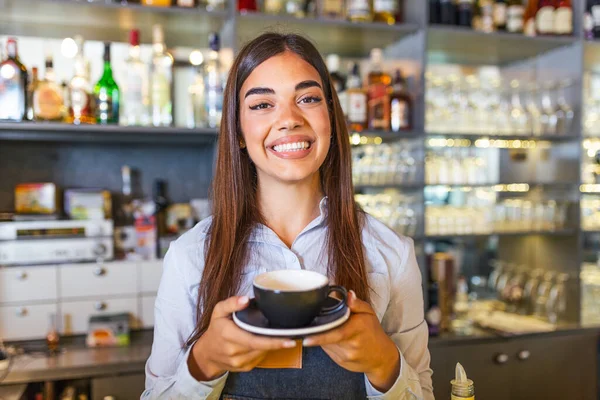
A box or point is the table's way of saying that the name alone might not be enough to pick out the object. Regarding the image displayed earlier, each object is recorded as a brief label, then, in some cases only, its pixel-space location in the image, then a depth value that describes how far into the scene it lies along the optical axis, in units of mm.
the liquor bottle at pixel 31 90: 1749
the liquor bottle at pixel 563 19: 2217
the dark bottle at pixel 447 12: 2117
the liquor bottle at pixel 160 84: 1892
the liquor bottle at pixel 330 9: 2031
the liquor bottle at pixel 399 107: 2057
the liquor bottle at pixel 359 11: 2012
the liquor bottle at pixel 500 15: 2217
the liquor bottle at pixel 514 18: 2211
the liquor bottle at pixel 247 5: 1961
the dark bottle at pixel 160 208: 2072
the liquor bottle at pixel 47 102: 1737
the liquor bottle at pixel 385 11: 2070
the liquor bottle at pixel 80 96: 1781
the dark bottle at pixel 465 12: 2141
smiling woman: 930
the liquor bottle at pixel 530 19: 2271
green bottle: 1812
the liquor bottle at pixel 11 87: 1691
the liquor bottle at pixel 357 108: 2020
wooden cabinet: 1977
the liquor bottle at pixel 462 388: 783
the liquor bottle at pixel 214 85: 1896
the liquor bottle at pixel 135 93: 1858
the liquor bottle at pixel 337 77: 2051
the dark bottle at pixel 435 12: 2139
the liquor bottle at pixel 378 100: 2037
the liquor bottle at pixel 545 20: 2224
